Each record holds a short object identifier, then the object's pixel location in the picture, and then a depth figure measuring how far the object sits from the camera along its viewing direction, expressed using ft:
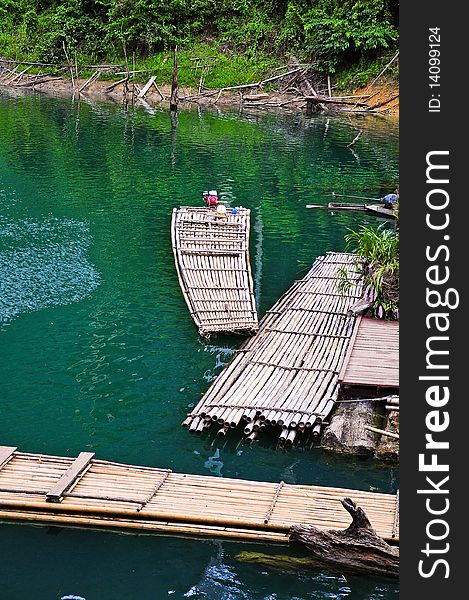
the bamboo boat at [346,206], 91.50
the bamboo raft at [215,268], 55.21
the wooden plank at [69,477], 34.06
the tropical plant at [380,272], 51.96
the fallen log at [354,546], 30.63
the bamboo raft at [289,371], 41.11
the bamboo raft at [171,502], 33.09
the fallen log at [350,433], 39.78
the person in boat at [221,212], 78.43
